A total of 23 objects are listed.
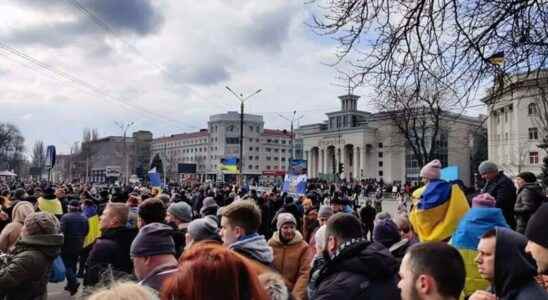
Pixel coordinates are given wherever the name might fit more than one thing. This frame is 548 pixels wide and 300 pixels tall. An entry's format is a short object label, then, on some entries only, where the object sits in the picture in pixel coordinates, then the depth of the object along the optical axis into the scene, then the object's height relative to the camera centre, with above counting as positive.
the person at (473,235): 4.23 -0.49
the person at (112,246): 4.67 -0.68
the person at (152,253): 3.50 -0.55
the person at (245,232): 3.82 -0.44
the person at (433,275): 2.56 -0.50
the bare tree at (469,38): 7.11 +2.04
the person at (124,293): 1.65 -0.39
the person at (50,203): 11.20 -0.64
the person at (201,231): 4.25 -0.47
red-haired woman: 1.92 -0.40
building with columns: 110.25 +6.09
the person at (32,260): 4.61 -0.80
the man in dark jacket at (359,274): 3.48 -0.69
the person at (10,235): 5.70 -0.69
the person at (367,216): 11.86 -0.94
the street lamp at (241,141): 31.45 +2.23
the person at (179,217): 6.26 -0.52
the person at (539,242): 2.88 -0.36
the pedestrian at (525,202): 7.34 -0.35
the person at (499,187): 7.95 -0.14
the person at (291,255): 5.38 -0.86
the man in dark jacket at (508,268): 2.72 -0.51
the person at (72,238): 9.61 -1.22
